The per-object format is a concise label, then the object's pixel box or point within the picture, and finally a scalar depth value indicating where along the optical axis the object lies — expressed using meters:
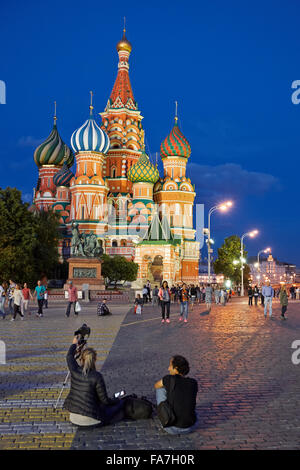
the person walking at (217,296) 37.20
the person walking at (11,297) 26.42
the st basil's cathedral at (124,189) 66.56
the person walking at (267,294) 23.19
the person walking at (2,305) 21.57
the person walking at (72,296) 22.65
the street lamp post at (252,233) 54.41
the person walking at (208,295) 27.38
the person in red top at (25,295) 24.34
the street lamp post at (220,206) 34.79
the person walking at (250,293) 34.88
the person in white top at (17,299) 20.38
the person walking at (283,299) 21.83
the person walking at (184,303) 20.12
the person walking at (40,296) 22.27
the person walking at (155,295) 35.82
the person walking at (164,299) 20.01
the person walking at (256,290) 39.17
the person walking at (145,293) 37.00
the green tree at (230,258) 76.19
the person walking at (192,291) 34.56
